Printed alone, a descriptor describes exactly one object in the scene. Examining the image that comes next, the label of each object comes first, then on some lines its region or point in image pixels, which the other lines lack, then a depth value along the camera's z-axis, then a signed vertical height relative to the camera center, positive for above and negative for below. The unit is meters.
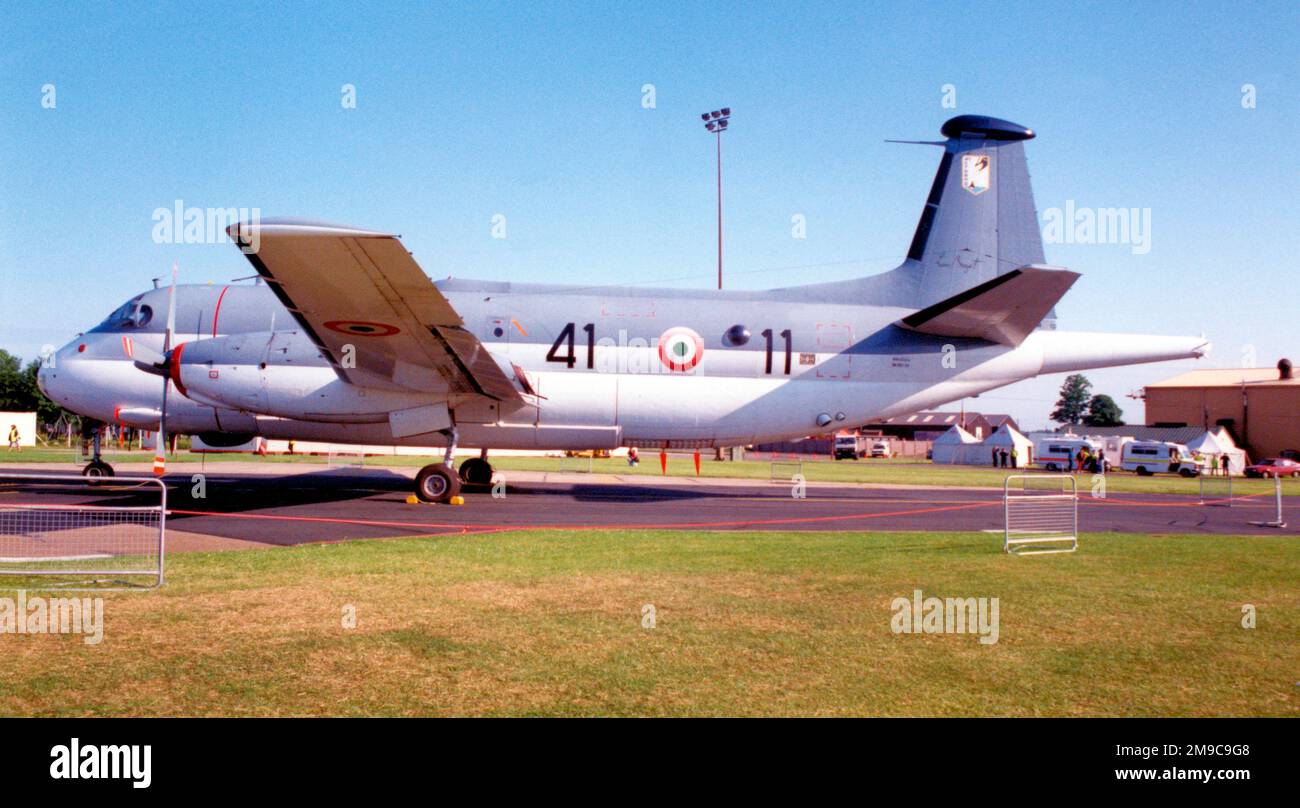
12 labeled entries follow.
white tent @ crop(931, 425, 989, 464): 72.62 -2.07
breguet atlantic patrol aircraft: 19.50 +1.75
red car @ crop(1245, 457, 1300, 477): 56.48 -3.15
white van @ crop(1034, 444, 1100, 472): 60.72 -2.10
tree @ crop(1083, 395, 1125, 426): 174.48 +2.57
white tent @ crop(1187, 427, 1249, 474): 65.19 -2.03
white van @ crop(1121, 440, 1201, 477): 55.53 -2.40
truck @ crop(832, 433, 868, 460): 81.75 -2.31
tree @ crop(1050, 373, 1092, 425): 191.75 +5.56
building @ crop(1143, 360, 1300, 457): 76.19 +1.92
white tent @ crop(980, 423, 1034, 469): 66.94 -1.58
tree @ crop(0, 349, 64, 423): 98.31 +3.87
